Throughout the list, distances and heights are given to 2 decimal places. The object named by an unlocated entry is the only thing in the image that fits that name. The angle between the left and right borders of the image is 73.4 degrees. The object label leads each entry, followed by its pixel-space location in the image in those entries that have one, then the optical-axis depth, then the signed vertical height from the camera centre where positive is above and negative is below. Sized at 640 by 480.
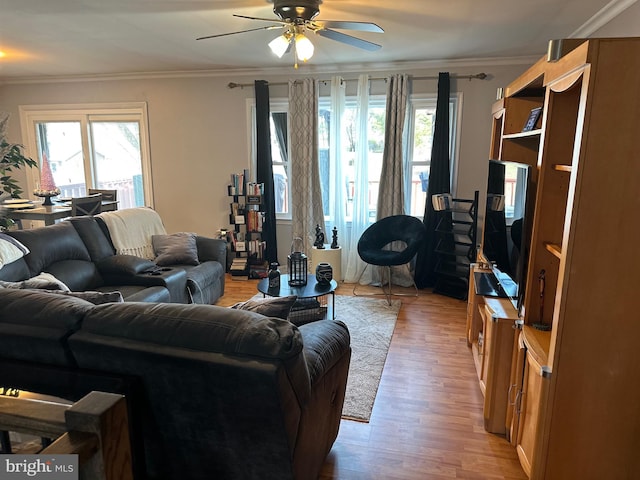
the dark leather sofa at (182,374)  1.41 -0.73
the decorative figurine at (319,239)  4.94 -0.86
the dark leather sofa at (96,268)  3.25 -0.86
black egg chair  4.52 -0.85
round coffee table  3.43 -1.03
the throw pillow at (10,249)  2.93 -0.63
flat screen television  2.30 -0.39
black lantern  3.70 -0.91
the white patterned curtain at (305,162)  5.11 +0.00
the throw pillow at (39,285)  2.35 -0.69
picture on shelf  2.56 +0.27
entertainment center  1.59 -0.52
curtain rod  4.66 +0.96
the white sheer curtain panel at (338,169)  5.03 -0.07
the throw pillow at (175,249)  4.16 -0.86
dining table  4.86 -0.61
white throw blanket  4.01 -0.67
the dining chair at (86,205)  4.93 -0.53
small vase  3.67 -0.94
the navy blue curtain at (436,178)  4.72 -0.15
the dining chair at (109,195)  5.67 -0.46
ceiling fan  2.75 +0.90
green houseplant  3.48 +0.00
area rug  2.72 -1.46
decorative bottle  3.58 -0.95
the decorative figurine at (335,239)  5.00 -0.88
